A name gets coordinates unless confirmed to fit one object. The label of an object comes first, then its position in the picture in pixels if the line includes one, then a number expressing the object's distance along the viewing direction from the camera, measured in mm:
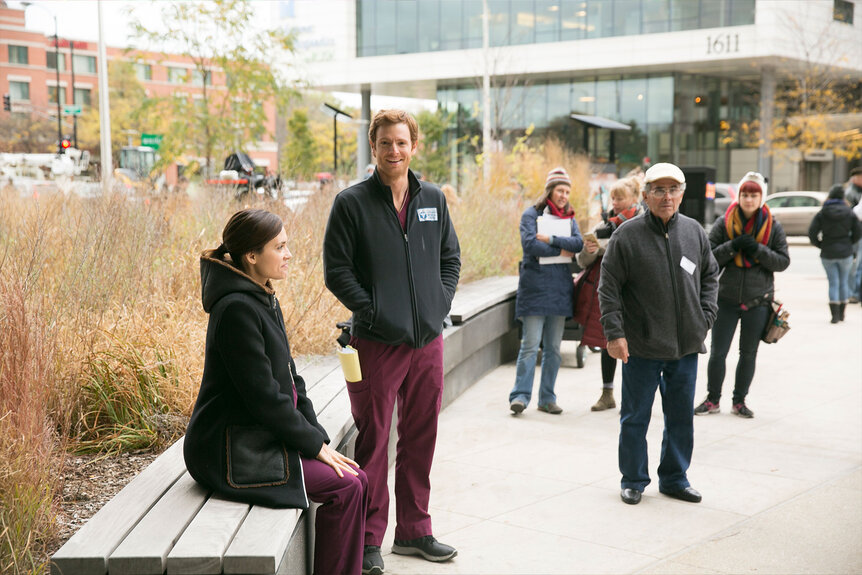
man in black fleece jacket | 4168
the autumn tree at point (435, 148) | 50719
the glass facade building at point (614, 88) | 44594
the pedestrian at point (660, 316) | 5137
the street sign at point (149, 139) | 28297
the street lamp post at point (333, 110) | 20644
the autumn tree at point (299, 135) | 52250
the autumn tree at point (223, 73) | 23406
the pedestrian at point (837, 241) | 12031
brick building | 60312
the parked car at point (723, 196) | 33094
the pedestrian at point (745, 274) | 7055
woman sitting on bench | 3248
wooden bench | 2736
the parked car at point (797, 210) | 28891
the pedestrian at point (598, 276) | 7352
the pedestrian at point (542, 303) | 7320
